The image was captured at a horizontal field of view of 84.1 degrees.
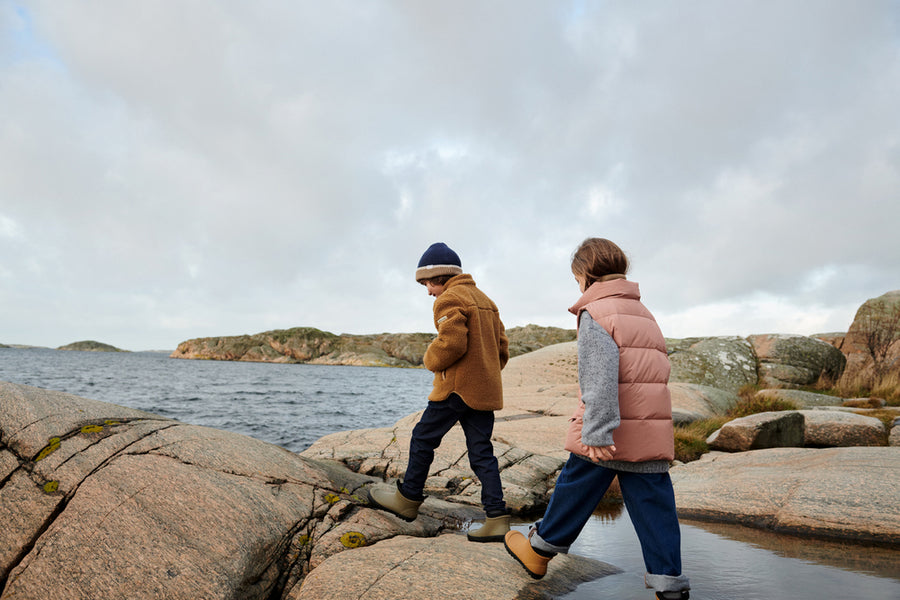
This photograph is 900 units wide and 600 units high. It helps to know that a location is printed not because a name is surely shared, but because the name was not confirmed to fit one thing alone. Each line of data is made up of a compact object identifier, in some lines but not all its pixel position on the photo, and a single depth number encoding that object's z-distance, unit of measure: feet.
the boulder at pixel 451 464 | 19.21
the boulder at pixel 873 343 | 52.36
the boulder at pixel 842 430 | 26.78
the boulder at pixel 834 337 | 73.73
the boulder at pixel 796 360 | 53.01
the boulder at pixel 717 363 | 51.70
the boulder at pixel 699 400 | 36.45
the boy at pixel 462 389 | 13.33
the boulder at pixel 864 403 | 40.29
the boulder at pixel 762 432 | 26.37
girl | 9.18
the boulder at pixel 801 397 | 40.47
